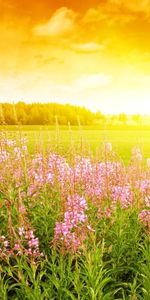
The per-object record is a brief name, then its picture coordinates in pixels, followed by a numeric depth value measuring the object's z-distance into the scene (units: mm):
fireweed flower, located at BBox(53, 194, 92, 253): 4461
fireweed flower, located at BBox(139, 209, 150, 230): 6013
